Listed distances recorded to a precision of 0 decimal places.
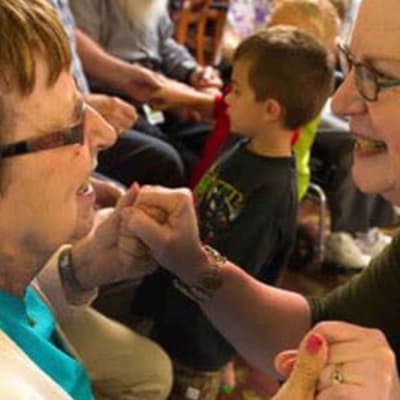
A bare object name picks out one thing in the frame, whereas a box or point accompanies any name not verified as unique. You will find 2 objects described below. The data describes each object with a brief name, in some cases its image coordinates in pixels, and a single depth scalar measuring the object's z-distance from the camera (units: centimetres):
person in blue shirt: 99
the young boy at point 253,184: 153
